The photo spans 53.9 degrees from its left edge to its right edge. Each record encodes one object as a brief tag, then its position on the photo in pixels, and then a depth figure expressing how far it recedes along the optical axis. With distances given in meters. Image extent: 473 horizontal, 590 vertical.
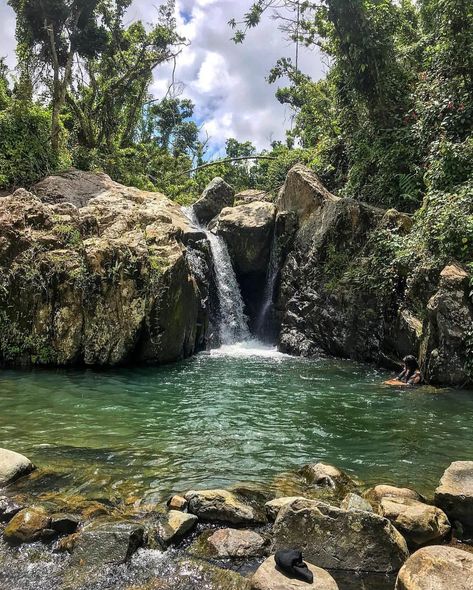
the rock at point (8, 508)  5.23
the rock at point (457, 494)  5.25
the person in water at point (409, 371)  13.62
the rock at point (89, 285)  14.02
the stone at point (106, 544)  4.54
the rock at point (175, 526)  4.92
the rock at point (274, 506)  5.35
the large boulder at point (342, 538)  4.56
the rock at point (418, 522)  4.95
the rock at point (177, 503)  5.54
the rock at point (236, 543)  4.73
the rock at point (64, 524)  4.97
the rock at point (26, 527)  4.83
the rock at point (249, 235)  22.17
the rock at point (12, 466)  6.05
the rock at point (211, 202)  27.38
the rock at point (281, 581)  3.90
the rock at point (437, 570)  3.74
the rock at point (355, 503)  5.27
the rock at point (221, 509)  5.28
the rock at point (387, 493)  5.75
